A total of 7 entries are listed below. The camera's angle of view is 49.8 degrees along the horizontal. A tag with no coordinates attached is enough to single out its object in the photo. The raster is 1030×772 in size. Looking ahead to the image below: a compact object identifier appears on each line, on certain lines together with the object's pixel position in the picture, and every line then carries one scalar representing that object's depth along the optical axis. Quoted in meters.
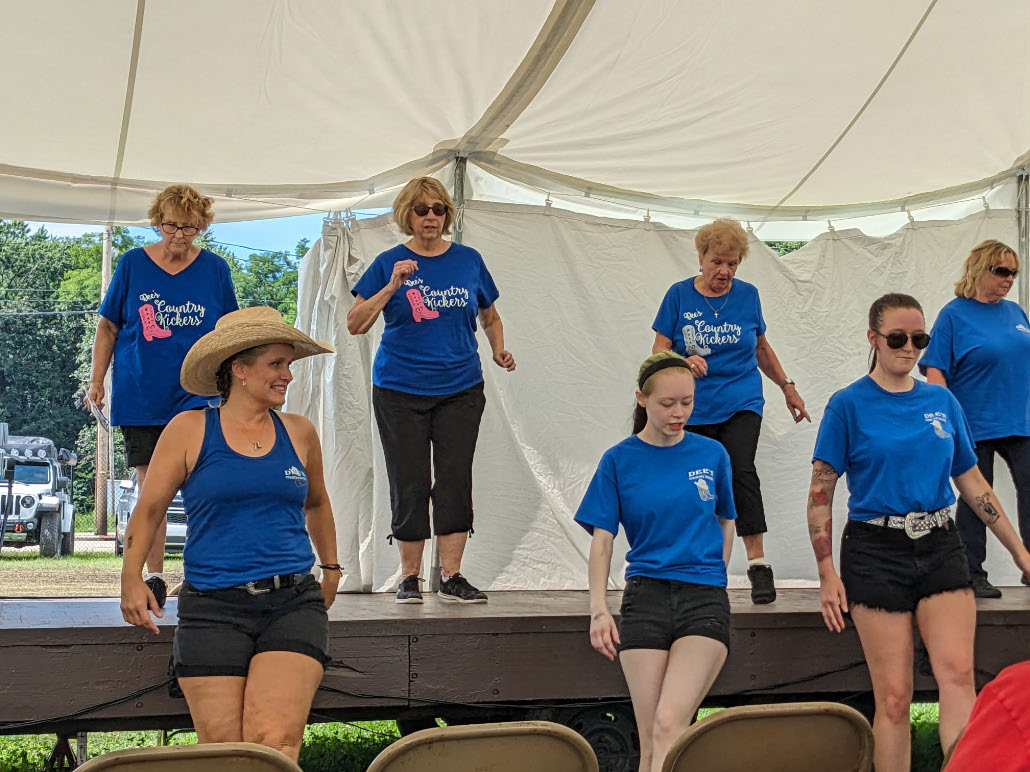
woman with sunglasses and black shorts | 3.38
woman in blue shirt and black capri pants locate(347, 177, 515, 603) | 4.32
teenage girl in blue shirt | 3.18
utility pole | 20.77
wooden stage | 3.60
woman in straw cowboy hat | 2.73
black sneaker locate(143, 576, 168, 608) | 3.84
